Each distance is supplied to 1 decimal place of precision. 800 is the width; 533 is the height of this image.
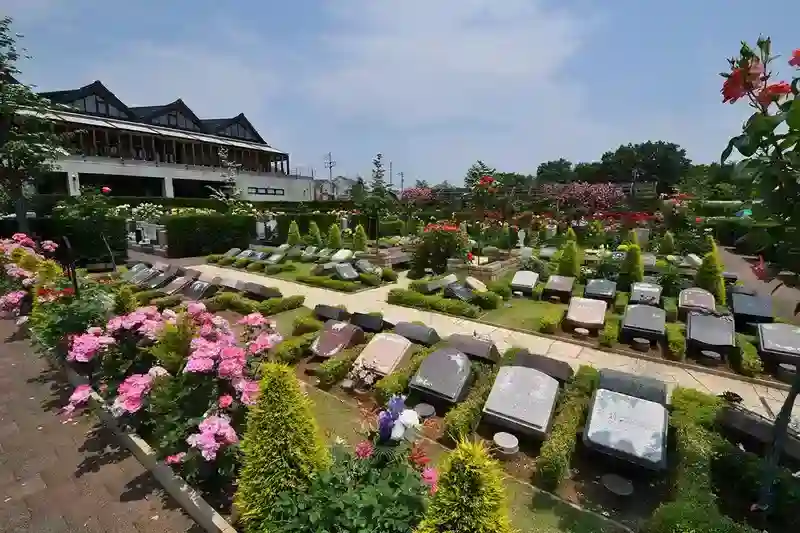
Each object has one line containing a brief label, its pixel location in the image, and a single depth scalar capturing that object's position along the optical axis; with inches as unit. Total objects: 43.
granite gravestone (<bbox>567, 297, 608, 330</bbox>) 309.7
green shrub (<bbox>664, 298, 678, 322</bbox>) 342.4
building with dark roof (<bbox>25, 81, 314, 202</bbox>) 1262.3
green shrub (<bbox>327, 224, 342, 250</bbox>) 726.5
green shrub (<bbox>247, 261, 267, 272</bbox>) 610.5
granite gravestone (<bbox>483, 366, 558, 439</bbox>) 171.6
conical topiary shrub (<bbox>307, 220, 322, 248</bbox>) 770.2
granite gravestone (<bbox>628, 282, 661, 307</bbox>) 343.4
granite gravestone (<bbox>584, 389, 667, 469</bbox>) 147.2
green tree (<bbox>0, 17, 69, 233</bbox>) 582.6
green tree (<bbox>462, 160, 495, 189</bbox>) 669.7
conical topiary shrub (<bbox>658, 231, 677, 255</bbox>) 640.4
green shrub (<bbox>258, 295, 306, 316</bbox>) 360.0
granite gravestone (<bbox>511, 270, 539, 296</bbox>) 427.7
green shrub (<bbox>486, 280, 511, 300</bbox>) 412.2
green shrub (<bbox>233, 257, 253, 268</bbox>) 635.5
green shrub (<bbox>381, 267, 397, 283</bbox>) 519.2
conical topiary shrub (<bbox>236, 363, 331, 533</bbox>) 106.0
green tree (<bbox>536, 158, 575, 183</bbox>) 2436.0
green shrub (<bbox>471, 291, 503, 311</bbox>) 380.5
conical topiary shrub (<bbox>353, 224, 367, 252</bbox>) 714.8
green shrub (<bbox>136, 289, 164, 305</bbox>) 375.2
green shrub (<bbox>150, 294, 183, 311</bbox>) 364.2
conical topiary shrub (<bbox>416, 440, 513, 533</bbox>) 81.4
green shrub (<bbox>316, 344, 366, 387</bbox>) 228.5
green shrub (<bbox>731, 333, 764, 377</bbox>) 240.2
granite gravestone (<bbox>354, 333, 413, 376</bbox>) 229.9
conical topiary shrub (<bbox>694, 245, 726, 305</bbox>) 368.5
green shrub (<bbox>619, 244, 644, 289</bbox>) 418.0
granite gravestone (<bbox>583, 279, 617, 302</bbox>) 380.2
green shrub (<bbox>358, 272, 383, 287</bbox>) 490.3
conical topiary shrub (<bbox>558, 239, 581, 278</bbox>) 451.2
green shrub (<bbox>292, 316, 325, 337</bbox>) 292.4
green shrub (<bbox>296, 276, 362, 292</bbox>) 471.1
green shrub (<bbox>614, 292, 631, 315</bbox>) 364.3
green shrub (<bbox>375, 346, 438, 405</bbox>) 199.9
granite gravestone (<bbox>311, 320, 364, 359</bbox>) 257.4
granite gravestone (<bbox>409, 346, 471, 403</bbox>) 197.8
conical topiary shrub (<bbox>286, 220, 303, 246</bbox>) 746.8
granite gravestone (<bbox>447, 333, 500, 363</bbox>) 223.1
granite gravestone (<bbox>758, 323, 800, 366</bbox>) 241.0
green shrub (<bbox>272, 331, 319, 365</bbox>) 251.1
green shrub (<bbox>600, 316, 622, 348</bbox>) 286.7
